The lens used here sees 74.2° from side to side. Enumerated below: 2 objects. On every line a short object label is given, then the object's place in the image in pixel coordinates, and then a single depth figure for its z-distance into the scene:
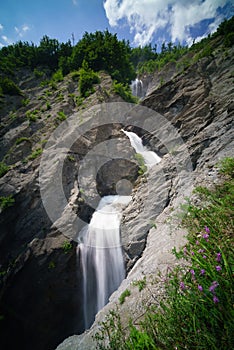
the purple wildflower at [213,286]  1.45
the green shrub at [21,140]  12.90
